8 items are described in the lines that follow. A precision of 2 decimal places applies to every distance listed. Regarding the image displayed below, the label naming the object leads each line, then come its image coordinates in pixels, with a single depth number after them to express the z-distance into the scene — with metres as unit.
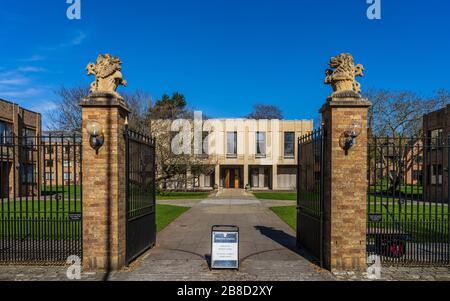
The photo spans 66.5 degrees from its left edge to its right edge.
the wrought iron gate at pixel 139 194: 7.73
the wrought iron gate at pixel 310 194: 7.77
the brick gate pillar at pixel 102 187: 7.13
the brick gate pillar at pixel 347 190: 7.14
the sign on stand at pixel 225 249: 7.33
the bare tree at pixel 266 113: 64.75
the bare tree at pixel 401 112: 30.70
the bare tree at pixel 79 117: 27.92
